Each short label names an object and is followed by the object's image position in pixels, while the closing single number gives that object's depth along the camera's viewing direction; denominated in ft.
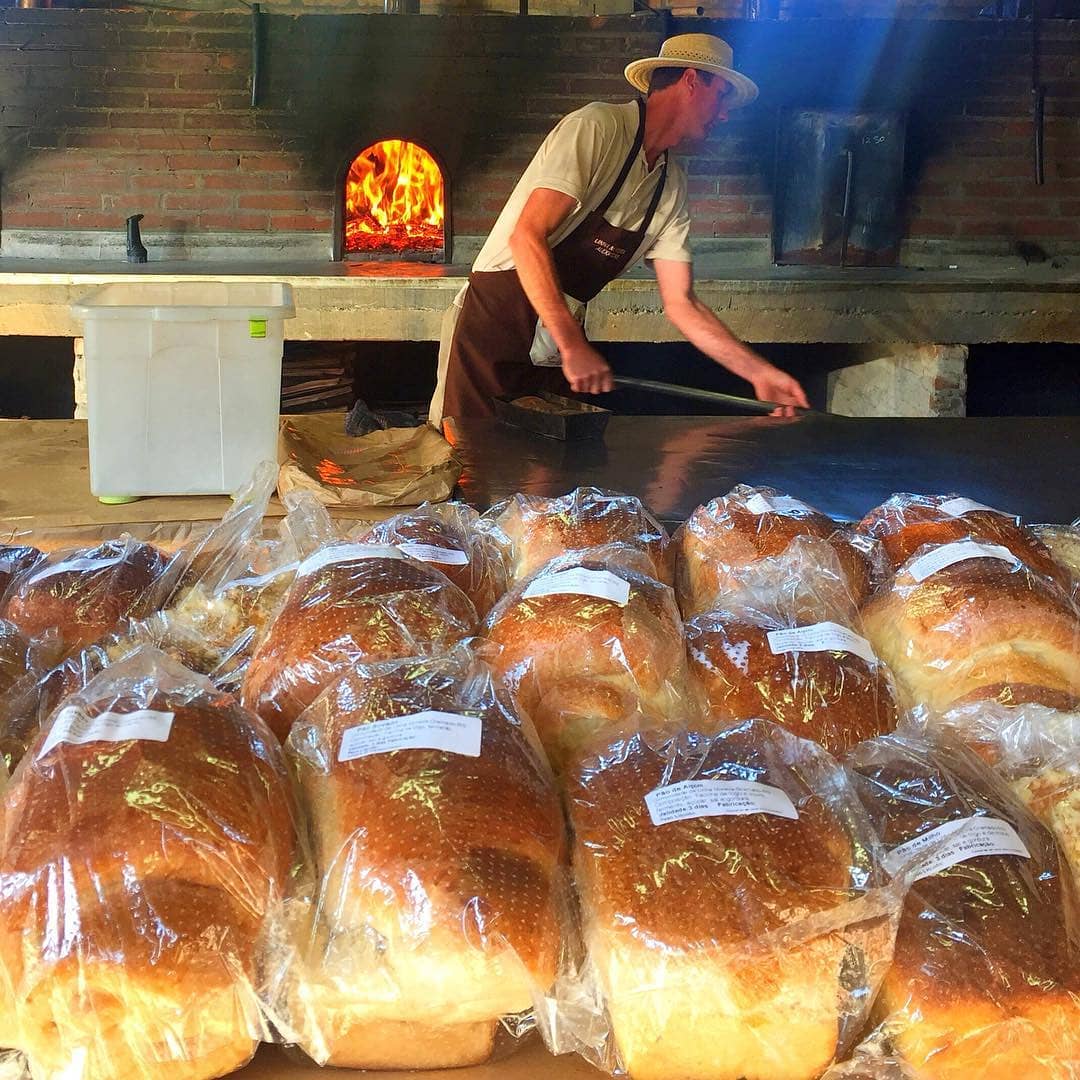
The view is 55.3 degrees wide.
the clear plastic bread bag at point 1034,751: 2.87
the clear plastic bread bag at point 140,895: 2.22
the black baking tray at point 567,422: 7.73
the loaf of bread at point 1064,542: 4.89
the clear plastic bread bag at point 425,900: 2.35
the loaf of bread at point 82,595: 3.94
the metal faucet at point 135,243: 16.74
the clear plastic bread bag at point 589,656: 3.30
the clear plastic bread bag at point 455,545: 4.35
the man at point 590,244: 10.52
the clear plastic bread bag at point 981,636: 3.68
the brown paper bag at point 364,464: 7.18
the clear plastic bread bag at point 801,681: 3.35
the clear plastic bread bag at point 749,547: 4.51
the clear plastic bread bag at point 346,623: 3.33
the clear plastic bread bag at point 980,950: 2.33
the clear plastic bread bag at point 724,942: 2.37
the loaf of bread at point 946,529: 4.56
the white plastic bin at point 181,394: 7.63
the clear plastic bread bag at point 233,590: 3.93
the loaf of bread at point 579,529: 4.71
